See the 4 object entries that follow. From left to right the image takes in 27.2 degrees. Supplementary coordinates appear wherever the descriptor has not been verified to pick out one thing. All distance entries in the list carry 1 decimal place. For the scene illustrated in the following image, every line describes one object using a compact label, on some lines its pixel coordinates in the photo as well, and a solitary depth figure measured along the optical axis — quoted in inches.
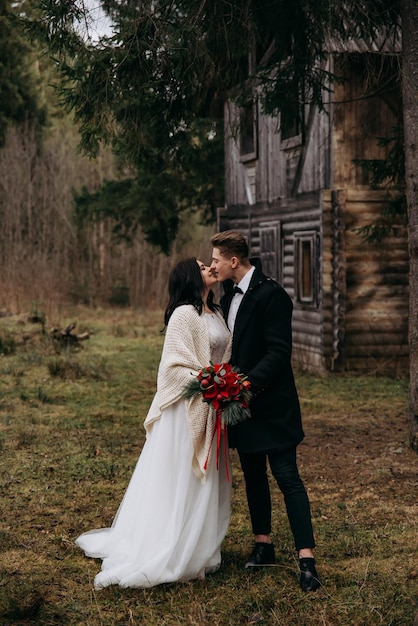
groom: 214.1
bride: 214.8
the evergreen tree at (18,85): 1280.8
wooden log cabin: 600.1
